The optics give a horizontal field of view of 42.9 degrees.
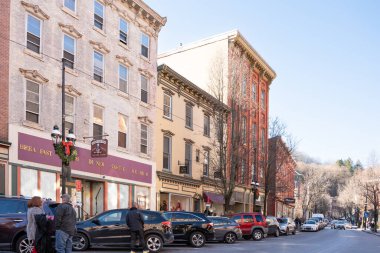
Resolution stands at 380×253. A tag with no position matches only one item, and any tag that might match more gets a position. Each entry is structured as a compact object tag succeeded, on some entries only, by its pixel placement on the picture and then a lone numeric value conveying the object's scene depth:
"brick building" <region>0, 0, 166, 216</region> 19.77
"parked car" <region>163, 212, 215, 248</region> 19.48
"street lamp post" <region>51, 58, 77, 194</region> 17.84
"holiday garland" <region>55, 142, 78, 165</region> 17.86
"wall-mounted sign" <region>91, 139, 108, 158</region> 22.28
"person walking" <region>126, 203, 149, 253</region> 14.10
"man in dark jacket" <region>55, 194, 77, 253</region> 10.69
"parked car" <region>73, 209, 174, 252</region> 15.81
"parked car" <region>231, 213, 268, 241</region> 27.30
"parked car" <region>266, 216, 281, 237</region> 32.81
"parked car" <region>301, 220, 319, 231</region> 52.85
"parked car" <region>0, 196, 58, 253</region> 12.98
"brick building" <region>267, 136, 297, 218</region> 43.97
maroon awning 36.22
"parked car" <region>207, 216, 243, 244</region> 22.50
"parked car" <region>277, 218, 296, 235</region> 37.72
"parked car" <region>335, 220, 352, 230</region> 73.56
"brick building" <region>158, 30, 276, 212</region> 36.97
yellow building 31.55
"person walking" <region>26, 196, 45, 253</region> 10.91
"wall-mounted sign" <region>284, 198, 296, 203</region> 55.32
